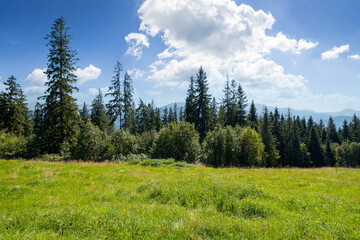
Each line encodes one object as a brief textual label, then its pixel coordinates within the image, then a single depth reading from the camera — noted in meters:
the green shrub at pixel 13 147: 22.24
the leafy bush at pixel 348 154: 59.94
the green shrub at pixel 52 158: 20.35
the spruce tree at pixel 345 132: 82.75
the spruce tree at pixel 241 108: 49.59
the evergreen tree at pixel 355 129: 76.30
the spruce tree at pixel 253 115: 54.28
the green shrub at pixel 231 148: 25.34
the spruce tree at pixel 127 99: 41.22
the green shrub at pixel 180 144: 23.70
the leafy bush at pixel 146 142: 26.95
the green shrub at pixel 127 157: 22.17
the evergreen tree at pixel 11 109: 40.66
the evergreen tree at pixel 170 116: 87.31
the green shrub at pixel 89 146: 23.11
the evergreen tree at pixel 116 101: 39.75
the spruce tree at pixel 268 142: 48.31
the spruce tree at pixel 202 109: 46.28
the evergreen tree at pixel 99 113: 53.62
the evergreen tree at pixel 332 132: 83.53
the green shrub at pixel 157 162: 16.82
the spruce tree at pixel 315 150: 59.19
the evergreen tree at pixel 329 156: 60.91
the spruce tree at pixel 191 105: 48.19
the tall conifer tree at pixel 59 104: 23.34
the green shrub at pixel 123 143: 25.34
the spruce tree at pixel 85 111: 64.44
